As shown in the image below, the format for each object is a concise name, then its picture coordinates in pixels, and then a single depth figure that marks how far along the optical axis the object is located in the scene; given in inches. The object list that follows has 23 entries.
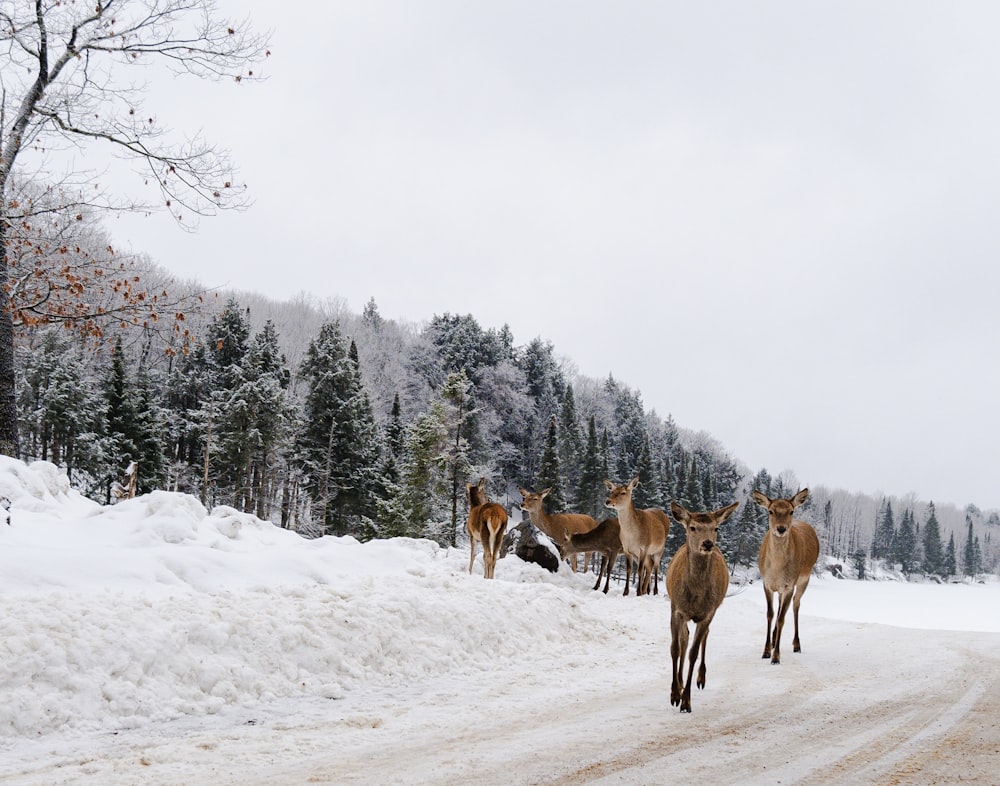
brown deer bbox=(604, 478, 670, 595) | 717.3
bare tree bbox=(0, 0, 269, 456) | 480.1
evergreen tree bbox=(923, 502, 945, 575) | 5270.7
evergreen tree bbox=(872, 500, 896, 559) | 5634.8
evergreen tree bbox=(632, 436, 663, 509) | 2726.4
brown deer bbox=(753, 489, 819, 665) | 396.9
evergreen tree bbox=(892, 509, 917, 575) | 5324.8
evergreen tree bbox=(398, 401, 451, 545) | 1552.7
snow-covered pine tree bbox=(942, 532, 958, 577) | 5315.0
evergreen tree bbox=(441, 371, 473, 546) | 1593.3
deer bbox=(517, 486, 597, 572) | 827.4
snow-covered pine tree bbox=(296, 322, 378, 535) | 1892.2
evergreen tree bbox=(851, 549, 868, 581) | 4473.4
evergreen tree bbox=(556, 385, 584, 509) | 2960.1
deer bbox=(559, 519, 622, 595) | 775.1
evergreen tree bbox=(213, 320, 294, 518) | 1834.4
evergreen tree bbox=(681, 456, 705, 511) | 2984.7
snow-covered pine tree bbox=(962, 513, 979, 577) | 5954.7
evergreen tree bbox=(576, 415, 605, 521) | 2566.4
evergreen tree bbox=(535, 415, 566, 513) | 2192.4
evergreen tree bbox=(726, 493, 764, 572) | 3189.0
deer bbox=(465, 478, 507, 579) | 624.7
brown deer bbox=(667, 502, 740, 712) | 290.5
